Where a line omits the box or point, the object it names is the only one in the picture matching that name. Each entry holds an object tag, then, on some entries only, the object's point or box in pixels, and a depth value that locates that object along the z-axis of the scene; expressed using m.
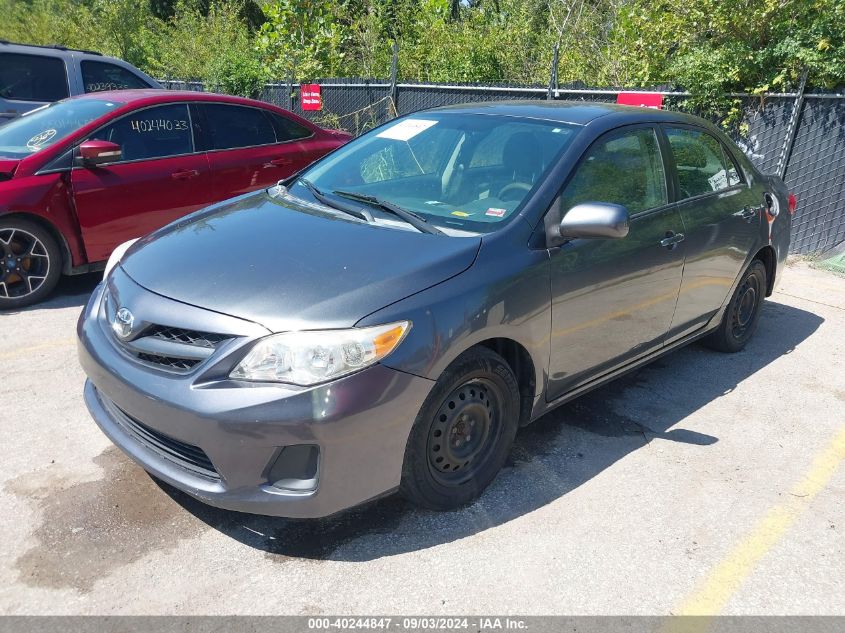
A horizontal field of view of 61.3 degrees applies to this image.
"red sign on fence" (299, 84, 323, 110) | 12.65
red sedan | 5.30
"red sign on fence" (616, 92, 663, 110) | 8.30
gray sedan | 2.54
